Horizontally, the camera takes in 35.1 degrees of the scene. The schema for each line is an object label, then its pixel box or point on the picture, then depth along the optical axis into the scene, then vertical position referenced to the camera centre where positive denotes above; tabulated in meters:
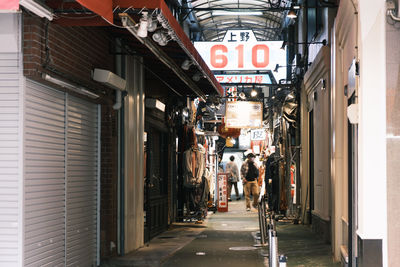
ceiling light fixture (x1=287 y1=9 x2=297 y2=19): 15.99 +3.77
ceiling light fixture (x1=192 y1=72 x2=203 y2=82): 14.32 +1.98
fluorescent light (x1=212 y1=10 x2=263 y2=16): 23.15 +5.55
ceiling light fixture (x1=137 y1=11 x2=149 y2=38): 8.08 +1.79
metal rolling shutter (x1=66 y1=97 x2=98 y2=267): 9.70 -0.31
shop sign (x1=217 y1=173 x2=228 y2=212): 25.66 -1.23
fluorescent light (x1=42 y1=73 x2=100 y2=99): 8.20 +1.11
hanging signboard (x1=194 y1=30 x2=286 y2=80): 18.95 +3.32
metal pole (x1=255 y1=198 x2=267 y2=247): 14.07 -1.43
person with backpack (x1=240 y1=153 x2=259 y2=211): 26.81 -0.65
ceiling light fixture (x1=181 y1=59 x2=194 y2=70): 12.29 +1.94
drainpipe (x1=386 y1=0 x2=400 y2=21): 6.27 +1.52
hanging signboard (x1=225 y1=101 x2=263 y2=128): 24.09 +1.86
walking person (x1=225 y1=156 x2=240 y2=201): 34.84 -0.45
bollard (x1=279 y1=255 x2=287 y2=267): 4.99 -0.78
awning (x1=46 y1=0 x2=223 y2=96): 7.77 +1.97
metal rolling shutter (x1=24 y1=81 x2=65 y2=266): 7.97 -0.18
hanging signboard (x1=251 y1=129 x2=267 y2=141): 36.16 +1.62
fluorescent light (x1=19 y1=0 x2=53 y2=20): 6.92 +1.78
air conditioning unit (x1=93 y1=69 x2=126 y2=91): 10.56 +1.45
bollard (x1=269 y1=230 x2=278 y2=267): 6.36 -0.91
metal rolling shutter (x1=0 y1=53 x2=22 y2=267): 7.70 -0.02
